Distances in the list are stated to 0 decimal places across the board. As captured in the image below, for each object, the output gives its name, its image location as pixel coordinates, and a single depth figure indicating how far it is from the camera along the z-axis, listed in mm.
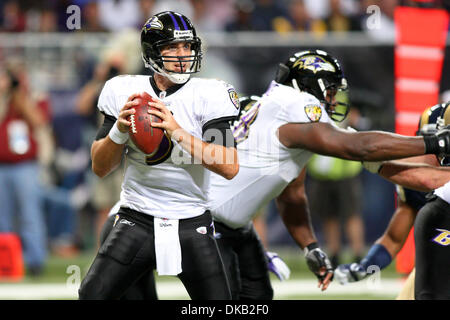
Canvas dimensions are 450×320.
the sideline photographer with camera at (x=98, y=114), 14836
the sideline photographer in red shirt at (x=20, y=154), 13945
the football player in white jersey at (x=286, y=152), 7062
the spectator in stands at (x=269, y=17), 17750
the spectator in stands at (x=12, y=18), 18281
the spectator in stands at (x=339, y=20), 16859
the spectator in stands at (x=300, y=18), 17844
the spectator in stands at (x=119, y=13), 17781
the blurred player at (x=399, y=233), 8109
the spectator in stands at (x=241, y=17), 17514
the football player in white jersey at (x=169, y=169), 6449
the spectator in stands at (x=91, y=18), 17031
